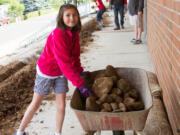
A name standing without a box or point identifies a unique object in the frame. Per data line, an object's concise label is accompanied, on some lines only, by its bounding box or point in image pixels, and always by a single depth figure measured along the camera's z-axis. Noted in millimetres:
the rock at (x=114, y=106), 1975
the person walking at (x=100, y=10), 11758
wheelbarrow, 1692
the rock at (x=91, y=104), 1930
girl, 2301
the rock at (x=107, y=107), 1967
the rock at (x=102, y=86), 2211
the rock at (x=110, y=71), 2418
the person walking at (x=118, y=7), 10211
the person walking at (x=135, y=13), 6961
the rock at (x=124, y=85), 2254
